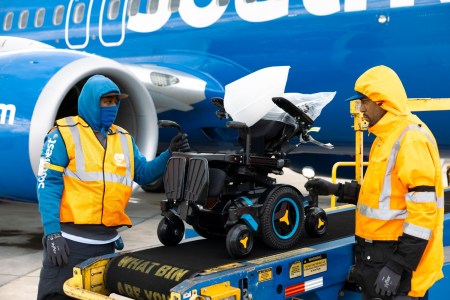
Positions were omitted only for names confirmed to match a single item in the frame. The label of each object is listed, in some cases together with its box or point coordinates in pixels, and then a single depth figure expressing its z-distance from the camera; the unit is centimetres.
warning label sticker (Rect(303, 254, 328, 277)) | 262
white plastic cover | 287
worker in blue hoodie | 288
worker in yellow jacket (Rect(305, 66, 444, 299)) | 239
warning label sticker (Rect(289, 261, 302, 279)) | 255
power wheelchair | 263
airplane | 490
